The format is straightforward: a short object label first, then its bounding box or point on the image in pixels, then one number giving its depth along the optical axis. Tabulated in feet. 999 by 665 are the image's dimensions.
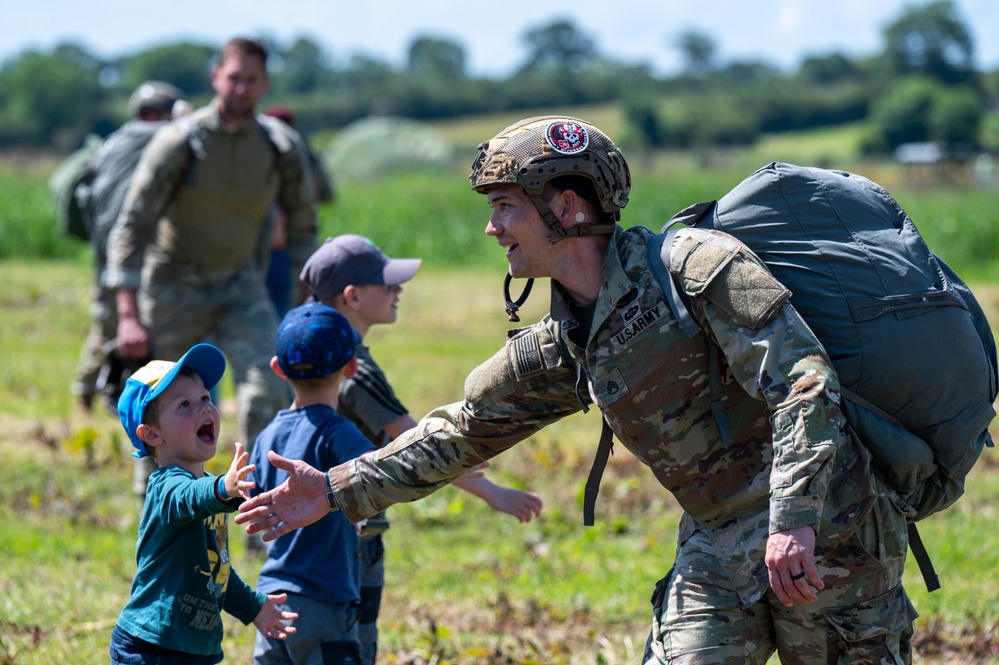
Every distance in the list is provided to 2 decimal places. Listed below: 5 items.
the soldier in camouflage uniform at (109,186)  65.82
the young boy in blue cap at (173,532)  25.64
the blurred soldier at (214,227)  49.62
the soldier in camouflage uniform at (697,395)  22.97
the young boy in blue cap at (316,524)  28.55
